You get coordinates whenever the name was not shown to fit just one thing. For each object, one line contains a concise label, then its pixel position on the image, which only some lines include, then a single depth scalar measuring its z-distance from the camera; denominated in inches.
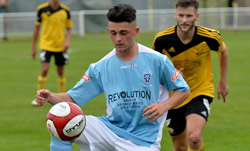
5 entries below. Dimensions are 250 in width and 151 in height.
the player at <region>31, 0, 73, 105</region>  931.3
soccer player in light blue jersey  375.2
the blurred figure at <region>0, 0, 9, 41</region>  2209.6
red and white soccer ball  359.3
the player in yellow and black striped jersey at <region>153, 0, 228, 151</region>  506.9
